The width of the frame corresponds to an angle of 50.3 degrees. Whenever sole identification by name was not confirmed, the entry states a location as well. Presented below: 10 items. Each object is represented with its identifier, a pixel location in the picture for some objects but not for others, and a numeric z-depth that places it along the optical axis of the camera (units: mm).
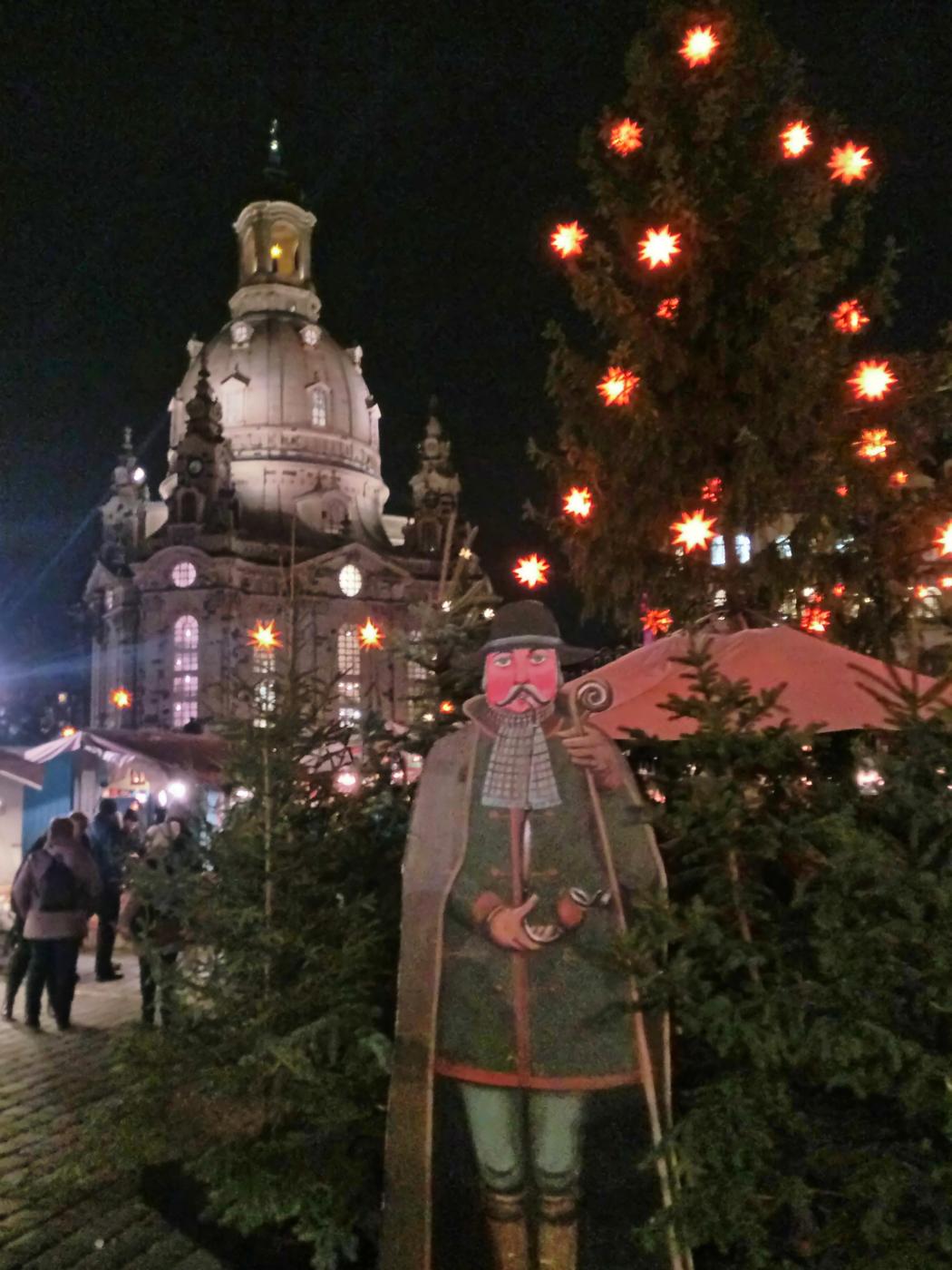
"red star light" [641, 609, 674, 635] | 8836
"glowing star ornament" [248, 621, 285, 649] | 6941
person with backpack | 11219
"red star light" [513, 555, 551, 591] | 9516
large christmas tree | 7957
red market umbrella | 6012
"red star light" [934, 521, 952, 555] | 7766
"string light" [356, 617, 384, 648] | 10903
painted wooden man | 4145
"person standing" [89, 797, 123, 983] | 14047
